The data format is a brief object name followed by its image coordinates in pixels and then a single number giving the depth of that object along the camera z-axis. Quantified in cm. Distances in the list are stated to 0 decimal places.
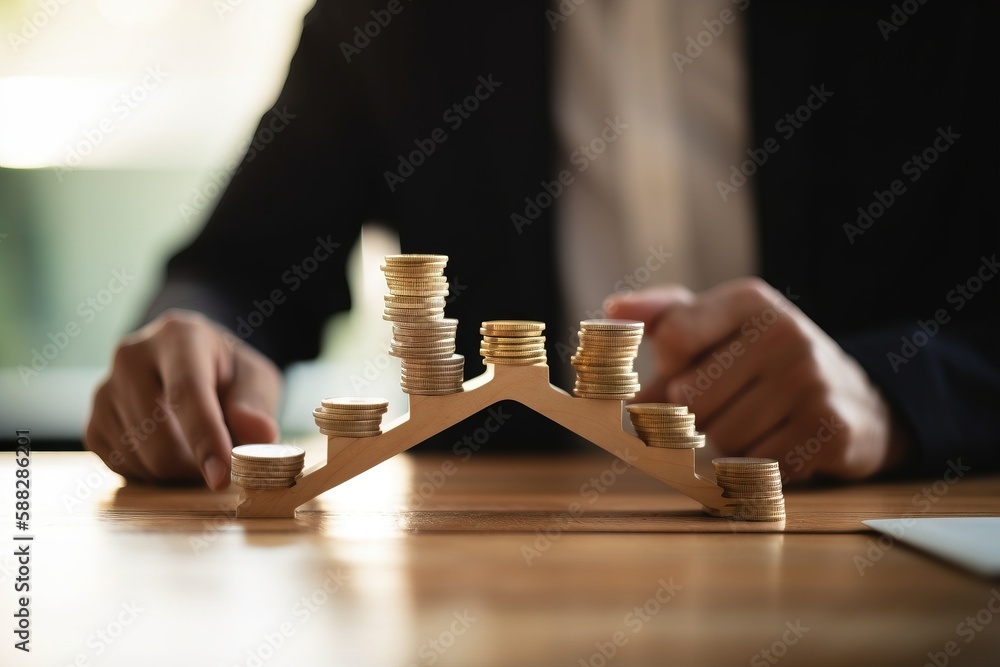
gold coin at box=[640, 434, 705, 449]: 70
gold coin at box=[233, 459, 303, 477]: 69
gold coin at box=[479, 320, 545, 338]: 69
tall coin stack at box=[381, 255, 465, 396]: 69
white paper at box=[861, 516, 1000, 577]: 62
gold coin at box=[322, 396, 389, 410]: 69
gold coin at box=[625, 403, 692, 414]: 70
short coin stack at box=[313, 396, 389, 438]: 69
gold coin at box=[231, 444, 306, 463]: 69
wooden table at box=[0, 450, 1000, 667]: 55
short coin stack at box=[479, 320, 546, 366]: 69
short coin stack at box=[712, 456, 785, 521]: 69
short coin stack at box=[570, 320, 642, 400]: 69
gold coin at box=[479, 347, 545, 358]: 69
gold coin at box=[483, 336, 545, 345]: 69
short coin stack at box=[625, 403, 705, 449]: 70
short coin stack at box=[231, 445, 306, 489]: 69
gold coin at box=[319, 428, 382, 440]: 69
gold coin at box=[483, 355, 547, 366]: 69
